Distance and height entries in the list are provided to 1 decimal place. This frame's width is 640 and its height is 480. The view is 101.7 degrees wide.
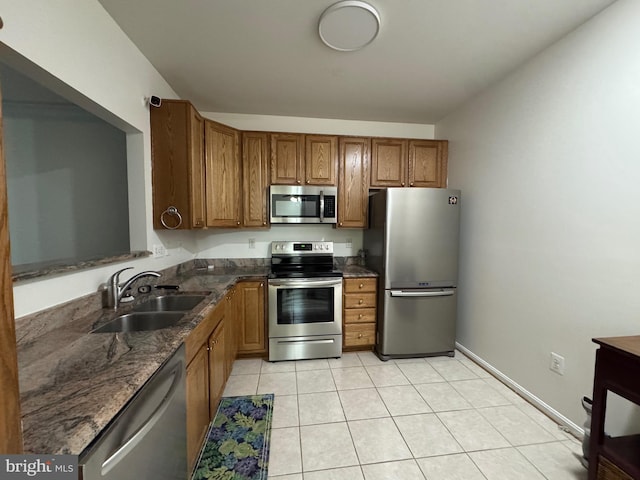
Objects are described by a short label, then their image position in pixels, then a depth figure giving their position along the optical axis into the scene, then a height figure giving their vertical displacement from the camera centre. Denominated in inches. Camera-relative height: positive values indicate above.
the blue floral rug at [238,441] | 57.5 -54.1
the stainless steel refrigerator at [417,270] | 101.5 -17.2
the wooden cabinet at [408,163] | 119.1 +29.6
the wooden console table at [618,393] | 44.4 -32.2
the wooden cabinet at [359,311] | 108.6 -35.6
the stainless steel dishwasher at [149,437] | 27.9 -27.3
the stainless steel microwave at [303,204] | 111.5 +9.6
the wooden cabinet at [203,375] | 52.9 -36.0
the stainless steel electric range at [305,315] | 103.1 -35.8
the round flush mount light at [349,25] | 59.3 +49.7
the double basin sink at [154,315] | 56.5 -21.7
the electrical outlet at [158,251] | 83.0 -8.7
